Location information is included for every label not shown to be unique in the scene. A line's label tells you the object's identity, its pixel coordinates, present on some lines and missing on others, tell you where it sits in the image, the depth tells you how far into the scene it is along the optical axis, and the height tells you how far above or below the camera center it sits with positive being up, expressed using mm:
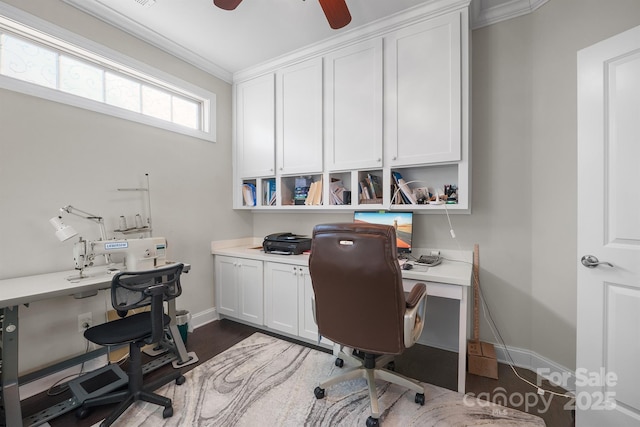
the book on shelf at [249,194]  3135 +200
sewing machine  1729 -276
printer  2635 -345
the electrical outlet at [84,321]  2002 -836
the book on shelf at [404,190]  2221 +159
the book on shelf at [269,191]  2977 +225
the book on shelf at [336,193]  2568 +164
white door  1267 -130
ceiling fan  1521 +1193
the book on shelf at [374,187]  2410 +208
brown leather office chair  1391 -489
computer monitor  2322 -116
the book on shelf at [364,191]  2416 +170
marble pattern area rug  1529 -1224
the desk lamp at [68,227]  1655 -74
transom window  1787 +1088
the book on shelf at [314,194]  2650 +160
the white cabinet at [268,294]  2385 -835
